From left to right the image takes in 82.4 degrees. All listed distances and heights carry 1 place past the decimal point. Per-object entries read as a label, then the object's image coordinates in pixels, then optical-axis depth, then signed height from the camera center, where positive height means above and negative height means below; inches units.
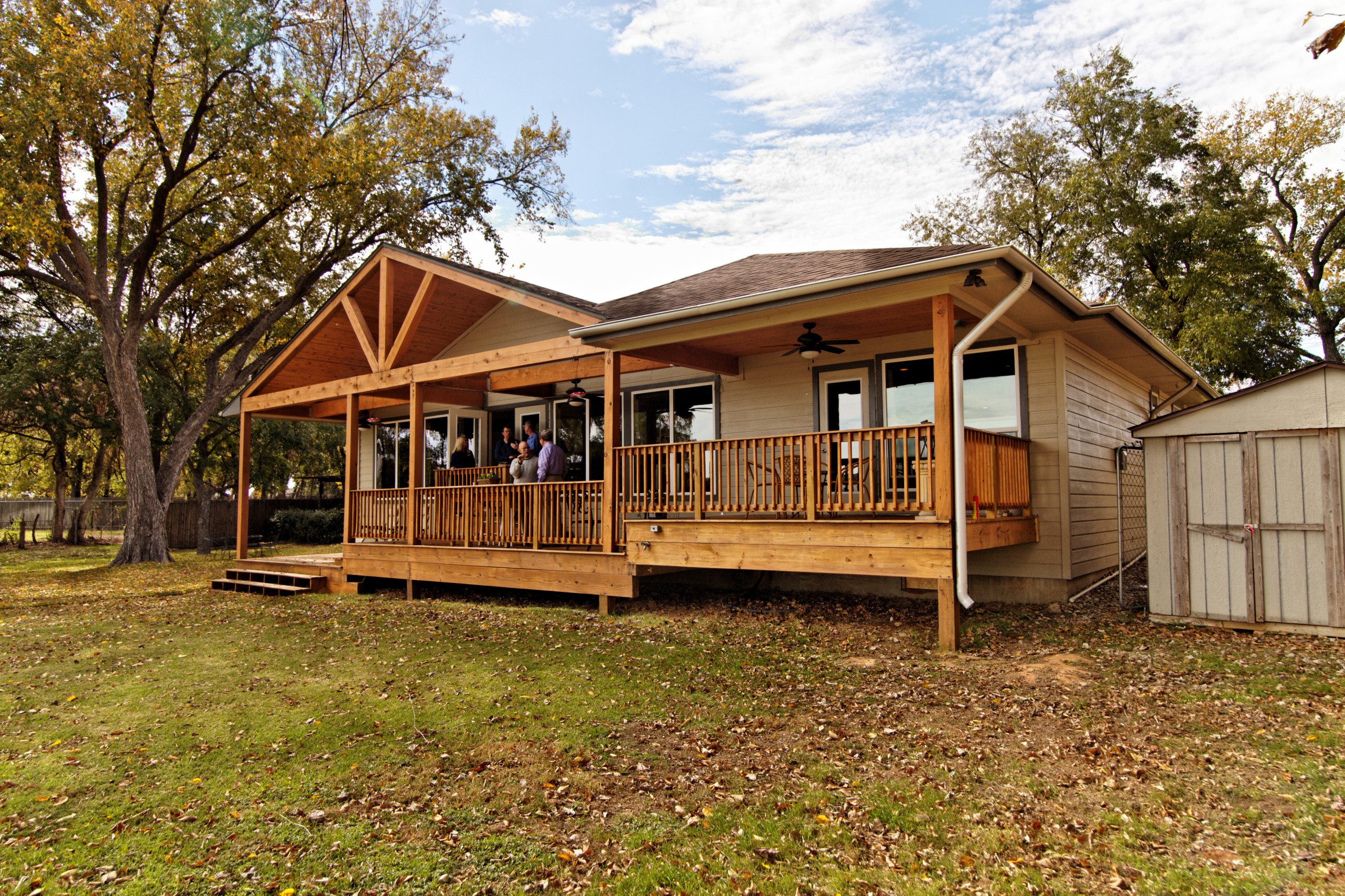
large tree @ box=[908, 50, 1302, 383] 837.2 +310.8
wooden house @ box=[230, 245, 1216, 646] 299.7 +39.0
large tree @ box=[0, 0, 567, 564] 629.9 +317.8
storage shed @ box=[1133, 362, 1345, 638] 277.3 -9.3
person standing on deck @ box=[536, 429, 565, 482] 432.1 +13.6
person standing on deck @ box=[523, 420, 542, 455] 454.3 +28.6
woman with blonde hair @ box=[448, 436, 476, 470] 543.5 +22.7
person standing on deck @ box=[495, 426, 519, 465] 491.2 +24.8
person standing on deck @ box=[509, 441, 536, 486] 446.0 +11.7
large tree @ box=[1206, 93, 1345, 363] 894.4 +359.8
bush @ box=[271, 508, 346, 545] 947.3 -46.1
